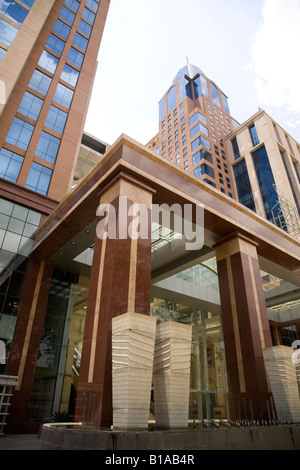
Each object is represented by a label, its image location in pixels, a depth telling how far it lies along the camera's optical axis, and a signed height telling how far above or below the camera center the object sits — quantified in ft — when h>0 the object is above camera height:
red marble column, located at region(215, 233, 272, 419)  42.73 +12.07
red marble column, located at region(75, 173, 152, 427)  29.55 +13.16
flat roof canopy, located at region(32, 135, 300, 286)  42.32 +28.19
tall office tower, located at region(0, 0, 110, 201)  70.69 +73.72
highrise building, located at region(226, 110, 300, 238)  215.51 +167.65
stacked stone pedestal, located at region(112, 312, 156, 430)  23.89 +3.05
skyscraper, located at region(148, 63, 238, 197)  248.32 +228.88
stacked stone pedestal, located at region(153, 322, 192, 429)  25.76 +2.86
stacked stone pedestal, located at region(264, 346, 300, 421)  37.50 +3.48
